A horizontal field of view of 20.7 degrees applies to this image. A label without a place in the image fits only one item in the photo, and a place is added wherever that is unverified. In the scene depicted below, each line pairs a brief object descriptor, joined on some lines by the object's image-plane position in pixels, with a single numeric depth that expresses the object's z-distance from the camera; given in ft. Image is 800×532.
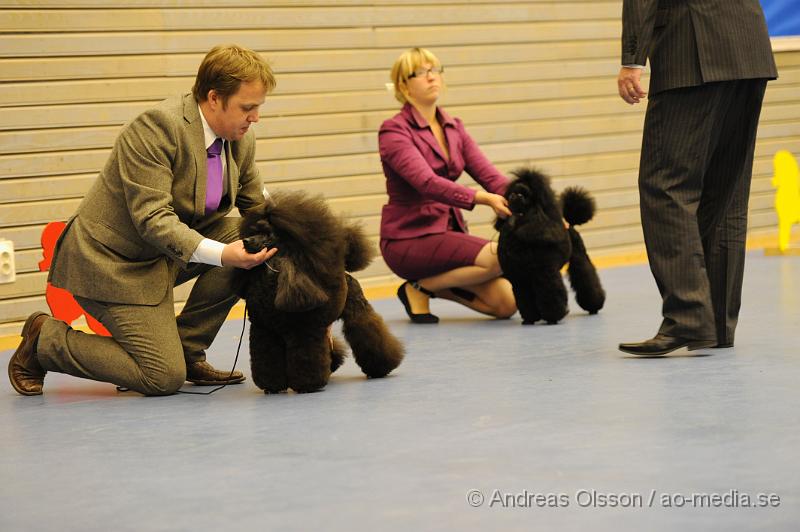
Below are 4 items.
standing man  20.50
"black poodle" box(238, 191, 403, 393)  18.66
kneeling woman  28.86
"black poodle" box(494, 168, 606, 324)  26.58
